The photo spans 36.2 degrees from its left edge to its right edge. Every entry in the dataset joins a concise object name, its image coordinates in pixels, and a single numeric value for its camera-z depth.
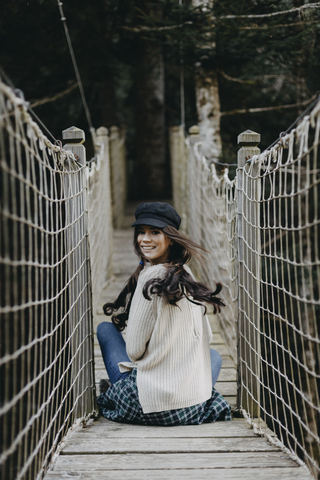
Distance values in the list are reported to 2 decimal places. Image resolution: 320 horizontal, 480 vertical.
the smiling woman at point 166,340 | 1.96
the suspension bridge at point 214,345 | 1.48
